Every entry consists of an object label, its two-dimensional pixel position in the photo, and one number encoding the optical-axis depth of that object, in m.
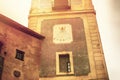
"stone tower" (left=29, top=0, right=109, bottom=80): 9.16
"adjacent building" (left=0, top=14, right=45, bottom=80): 8.34
